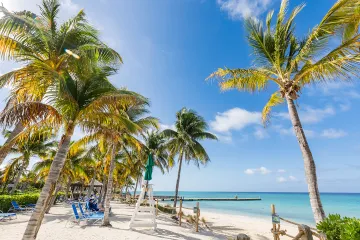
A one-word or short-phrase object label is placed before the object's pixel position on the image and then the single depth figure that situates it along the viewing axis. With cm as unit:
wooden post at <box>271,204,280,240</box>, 761
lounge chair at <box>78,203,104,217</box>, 1139
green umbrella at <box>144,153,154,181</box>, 1085
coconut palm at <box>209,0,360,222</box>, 530
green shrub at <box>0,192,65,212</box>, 1345
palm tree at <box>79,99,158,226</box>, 783
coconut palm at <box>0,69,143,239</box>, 501
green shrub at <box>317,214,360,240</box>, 352
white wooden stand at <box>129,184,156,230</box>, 991
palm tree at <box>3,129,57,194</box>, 2058
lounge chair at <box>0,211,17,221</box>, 1054
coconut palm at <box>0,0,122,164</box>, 590
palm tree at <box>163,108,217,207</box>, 2009
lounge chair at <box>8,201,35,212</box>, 1330
